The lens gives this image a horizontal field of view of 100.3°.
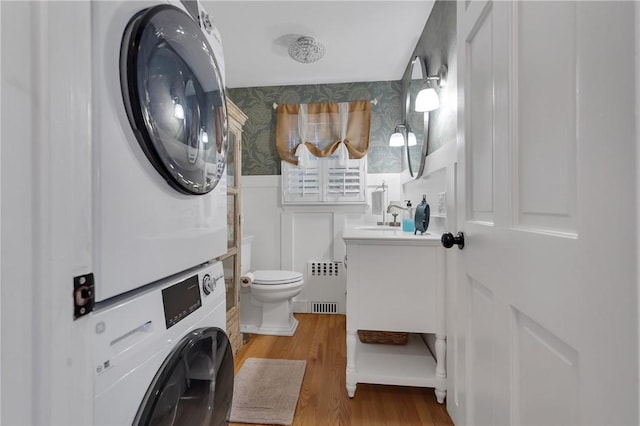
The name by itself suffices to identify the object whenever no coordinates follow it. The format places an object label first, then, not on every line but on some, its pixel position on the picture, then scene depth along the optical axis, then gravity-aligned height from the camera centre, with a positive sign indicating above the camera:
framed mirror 1.88 +0.67
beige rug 1.33 -1.02
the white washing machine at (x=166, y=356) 0.49 -0.33
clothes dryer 0.49 +0.16
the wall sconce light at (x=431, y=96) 1.62 +0.71
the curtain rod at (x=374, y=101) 2.70 +1.11
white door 0.31 -0.01
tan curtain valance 2.67 +0.84
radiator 2.67 -0.77
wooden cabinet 1.96 -0.17
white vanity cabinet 1.37 -0.41
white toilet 2.15 -0.75
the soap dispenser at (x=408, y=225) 1.82 -0.10
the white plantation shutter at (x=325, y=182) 2.68 +0.29
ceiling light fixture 2.05 +1.28
